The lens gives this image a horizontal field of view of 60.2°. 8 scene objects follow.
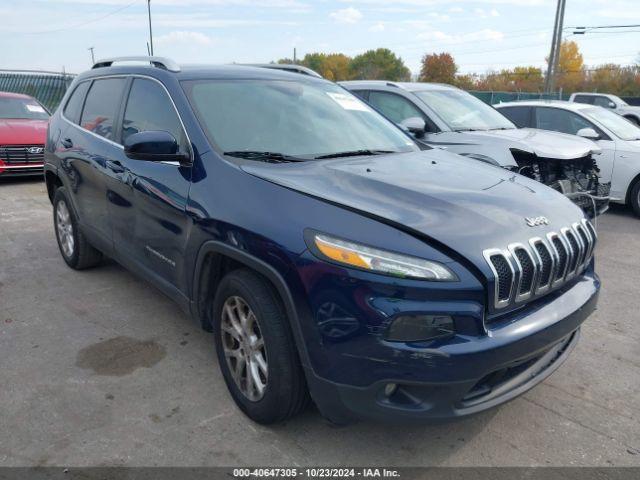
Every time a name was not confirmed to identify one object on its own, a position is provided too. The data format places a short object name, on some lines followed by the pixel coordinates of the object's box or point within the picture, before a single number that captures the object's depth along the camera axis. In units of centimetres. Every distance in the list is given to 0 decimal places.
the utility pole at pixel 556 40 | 2370
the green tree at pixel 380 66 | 8300
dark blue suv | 221
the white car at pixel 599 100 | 2051
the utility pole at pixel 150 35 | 3831
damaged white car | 586
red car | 941
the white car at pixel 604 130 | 769
